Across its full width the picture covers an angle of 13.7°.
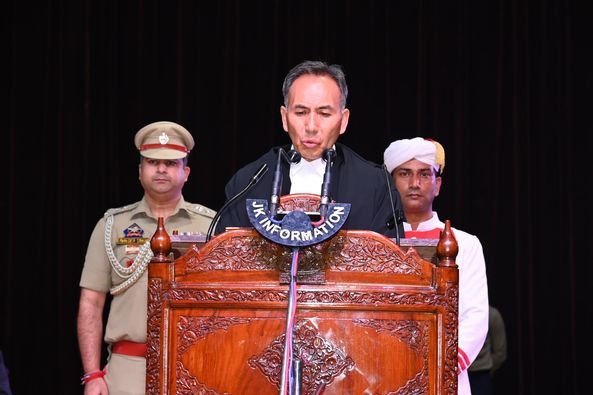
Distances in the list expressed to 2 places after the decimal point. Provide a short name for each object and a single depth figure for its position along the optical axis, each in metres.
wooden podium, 5.40
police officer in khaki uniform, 6.88
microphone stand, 5.35
